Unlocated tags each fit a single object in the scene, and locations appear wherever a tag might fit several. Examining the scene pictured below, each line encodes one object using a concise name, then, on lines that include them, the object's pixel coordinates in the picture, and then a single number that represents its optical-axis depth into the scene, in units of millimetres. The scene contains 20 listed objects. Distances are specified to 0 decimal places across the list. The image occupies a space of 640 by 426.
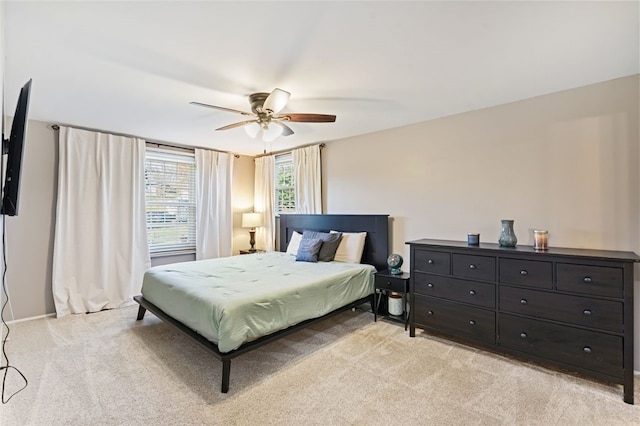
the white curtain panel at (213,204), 5125
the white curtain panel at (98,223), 3770
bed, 2322
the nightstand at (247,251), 5480
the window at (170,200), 4691
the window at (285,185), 5402
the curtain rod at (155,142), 3742
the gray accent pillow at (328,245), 4066
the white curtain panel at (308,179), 4793
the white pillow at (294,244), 4652
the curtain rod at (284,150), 4787
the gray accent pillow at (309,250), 4027
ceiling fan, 2479
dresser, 2158
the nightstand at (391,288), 3369
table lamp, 5539
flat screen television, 1761
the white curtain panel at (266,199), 5566
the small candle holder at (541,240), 2611
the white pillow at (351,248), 4023
